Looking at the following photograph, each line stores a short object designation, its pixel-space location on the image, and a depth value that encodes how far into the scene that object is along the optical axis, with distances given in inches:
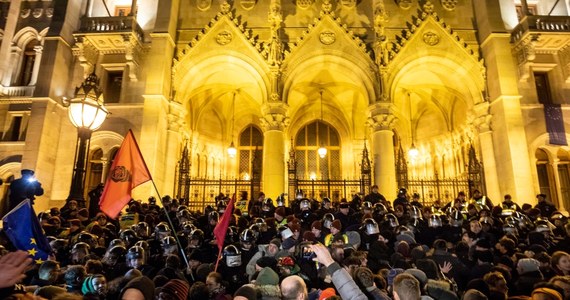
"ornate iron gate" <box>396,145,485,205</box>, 708.7
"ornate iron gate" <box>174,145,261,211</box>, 711.7
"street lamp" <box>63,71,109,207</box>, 366.9
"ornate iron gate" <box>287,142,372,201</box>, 688.4
